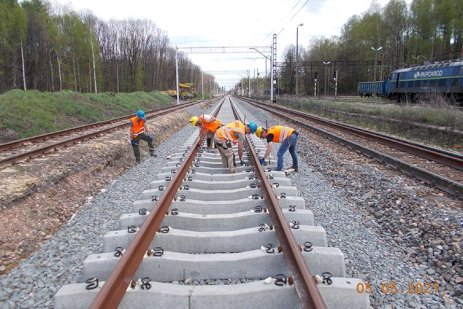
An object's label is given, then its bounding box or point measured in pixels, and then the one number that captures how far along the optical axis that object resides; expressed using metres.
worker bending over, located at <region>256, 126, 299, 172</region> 7.20
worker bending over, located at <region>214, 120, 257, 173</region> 6.80
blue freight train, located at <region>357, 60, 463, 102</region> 23.70
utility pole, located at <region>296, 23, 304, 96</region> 42.62
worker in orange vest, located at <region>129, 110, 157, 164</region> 9.73
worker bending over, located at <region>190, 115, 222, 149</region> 8.57
